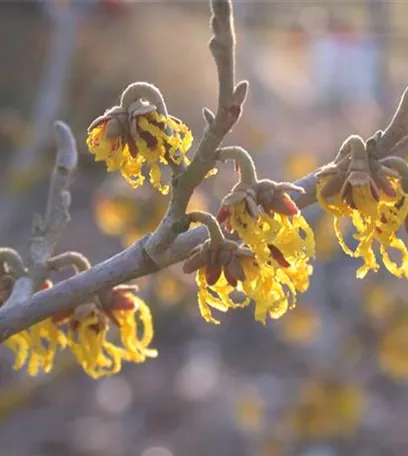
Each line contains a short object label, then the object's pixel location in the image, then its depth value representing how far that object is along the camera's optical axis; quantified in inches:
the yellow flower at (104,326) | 23.8
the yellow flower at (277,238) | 21.6
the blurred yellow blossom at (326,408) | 58.4
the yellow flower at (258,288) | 21.9
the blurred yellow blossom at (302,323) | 59.7
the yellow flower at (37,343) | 23.9
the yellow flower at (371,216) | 21.6
